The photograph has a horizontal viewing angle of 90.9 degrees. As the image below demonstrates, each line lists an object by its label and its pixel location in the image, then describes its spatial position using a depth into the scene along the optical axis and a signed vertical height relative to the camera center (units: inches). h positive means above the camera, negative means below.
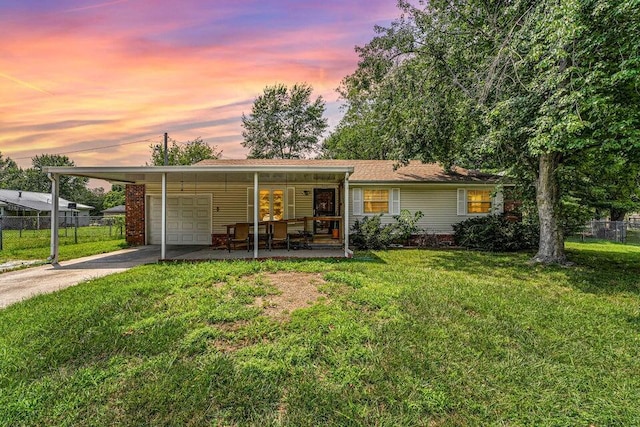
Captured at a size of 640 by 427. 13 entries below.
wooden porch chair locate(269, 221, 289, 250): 409.4 -18.5
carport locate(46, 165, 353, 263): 498.0 +28.3
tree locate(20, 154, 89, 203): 1993.1 +247.1
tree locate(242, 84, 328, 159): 1220.5 +379.0
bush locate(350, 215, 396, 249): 471.8 -25.2
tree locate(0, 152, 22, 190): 2012.8 +315.3
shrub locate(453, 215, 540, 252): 470.3 -26.6
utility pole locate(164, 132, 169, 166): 892.3 +229.0
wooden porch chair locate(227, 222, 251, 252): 401.1 -21.8
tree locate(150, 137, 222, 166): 1278.3 +276.3
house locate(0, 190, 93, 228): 1100.5 +57.8
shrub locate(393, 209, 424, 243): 490.6 -9.2
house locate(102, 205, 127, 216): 1216.4 +33.4
